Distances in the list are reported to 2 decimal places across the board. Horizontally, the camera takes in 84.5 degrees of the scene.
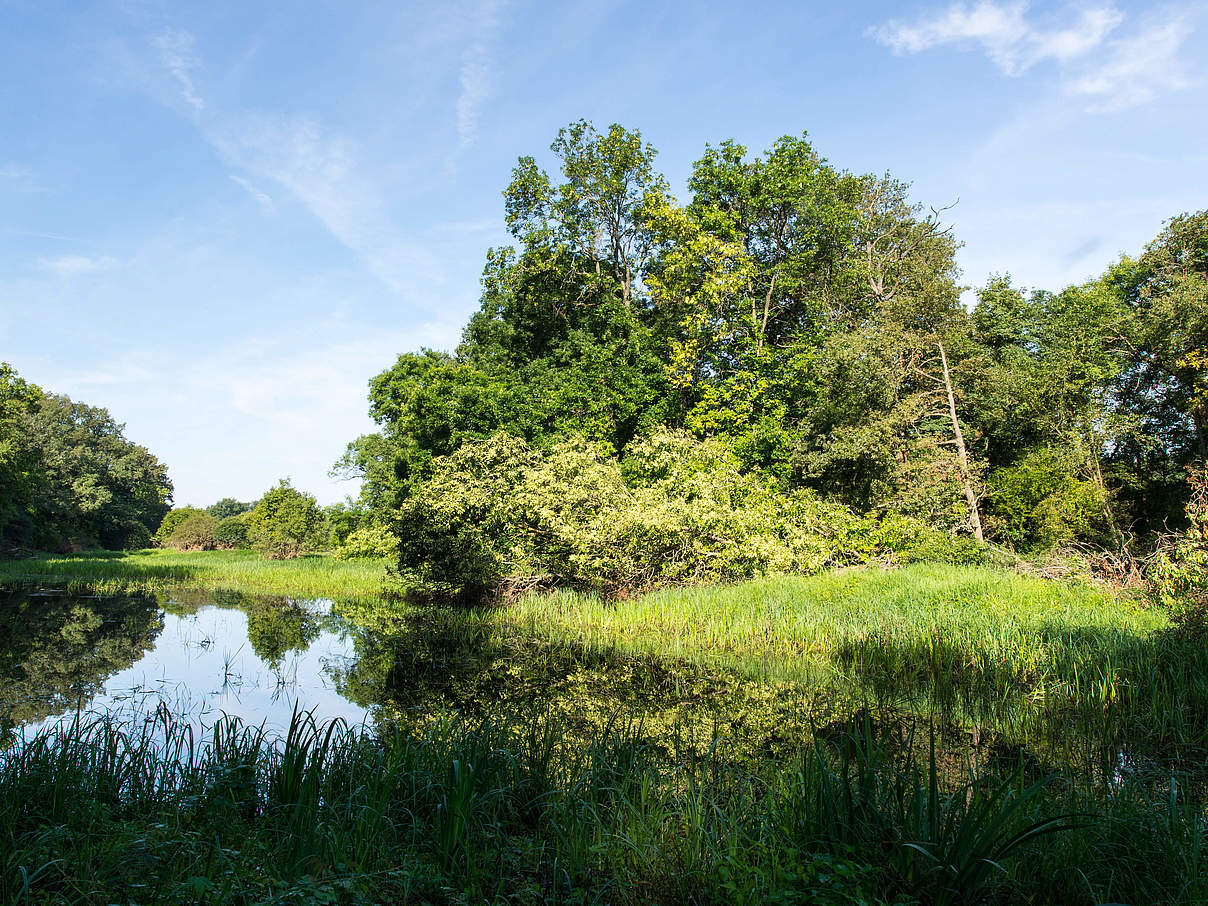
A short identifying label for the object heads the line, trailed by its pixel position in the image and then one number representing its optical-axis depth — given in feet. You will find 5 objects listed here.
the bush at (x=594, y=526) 54.03
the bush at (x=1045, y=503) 71.87
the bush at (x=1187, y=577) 27.63
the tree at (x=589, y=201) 82.94
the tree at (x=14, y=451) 104.73
